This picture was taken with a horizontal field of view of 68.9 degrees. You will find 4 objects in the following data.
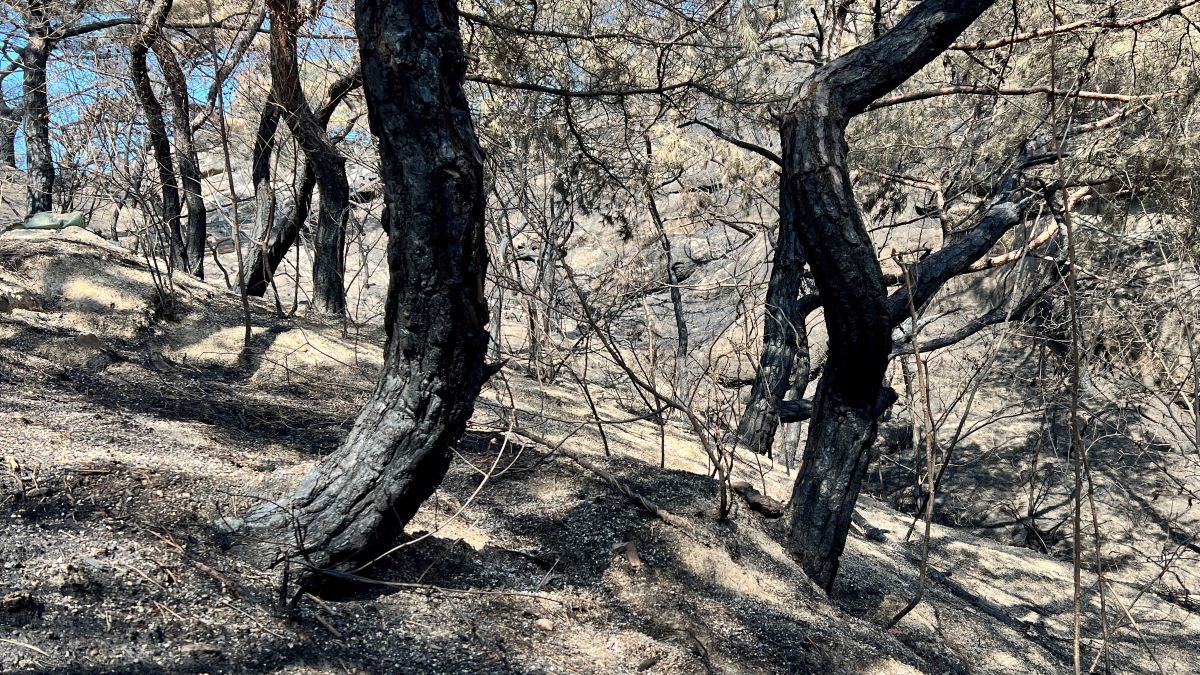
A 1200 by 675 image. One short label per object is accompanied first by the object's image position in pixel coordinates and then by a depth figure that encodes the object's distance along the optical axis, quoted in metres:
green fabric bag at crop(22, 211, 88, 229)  6.43
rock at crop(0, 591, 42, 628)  1.95
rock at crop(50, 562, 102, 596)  2.10
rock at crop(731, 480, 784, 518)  3.94
